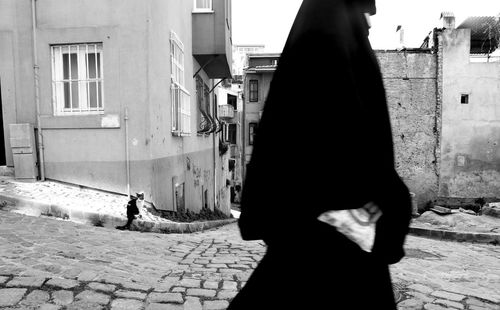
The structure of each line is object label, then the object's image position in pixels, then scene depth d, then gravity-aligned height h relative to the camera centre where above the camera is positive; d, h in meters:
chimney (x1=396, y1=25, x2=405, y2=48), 28.11 +6.54
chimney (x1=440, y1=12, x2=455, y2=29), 22.55 +6.13
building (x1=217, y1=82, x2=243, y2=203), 33.78 +0.06
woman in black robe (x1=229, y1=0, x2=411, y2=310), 1.40 -0.18
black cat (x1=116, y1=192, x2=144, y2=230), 6.61 -1.53
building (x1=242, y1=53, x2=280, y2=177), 30.94 +2.95
